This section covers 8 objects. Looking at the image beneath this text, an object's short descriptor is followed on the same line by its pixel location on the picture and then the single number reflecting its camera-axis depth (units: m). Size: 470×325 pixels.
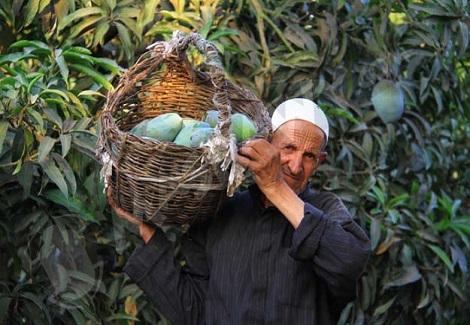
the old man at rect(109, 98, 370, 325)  3.47
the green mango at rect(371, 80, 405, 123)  5.40
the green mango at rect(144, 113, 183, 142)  3.50
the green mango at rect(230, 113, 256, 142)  3.51
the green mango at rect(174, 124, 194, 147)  3.45
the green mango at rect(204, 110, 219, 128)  3.64
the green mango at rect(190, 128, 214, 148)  3.44
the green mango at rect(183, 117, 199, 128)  3.56
